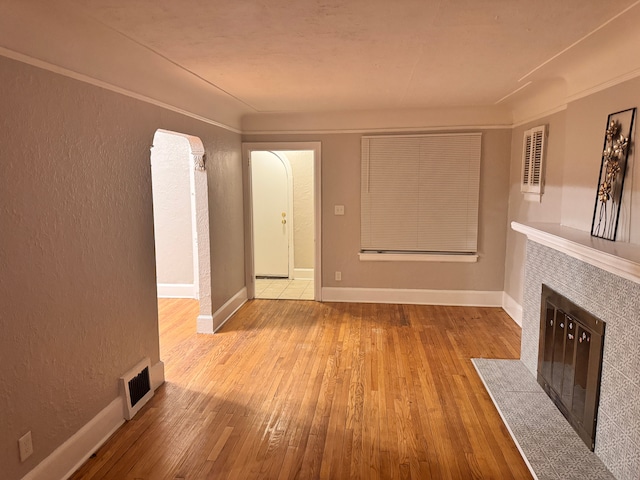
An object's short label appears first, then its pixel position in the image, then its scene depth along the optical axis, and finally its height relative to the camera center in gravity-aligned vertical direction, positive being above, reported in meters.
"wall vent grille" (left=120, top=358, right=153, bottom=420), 2.79 -1.33
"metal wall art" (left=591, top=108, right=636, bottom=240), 2.47 +0.12
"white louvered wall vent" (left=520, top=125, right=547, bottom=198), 4.01 +0.28
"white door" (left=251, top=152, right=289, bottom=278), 6.59 -0.37
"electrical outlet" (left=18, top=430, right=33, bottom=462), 1.98 -1.18
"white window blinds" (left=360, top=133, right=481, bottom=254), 5.04 -0.02
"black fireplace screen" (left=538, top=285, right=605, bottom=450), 2.40 -1.06
